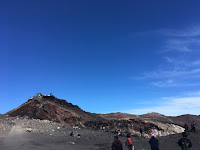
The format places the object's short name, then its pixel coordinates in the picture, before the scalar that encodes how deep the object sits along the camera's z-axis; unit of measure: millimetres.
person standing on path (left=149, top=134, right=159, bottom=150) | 11508
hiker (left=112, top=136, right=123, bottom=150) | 10672
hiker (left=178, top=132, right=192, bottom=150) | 10453
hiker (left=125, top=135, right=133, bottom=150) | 12883
